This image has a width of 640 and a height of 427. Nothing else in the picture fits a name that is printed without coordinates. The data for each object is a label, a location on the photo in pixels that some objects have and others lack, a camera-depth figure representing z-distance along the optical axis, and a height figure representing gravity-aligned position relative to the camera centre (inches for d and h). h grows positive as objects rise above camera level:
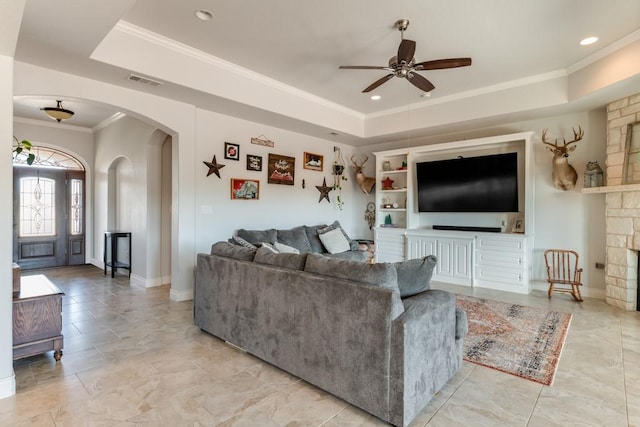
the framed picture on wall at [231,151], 196.2 +36.0
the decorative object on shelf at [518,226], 201.9 -8.9
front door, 265.1 -5.0
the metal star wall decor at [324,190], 257.9 +16.9
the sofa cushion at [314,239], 223.9 -18.8
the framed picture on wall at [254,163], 208.1 +30.8
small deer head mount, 274.1 +25.0
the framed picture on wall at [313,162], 245.8 +37.6
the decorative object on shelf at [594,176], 175.2 +18.9
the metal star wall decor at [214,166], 188.2 +25.7
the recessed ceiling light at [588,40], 138.8 +72.3
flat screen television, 203.9 +18.2
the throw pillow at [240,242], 161.4 -15.3
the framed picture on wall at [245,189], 200.7 +14.0
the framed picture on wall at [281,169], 220.8 +28.8
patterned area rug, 104.0 -47.6
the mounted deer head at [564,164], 184.1 +26.4
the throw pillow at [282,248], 174.6 -19.4
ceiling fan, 118.2 +54.9
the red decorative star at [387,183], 262.4 +22.4
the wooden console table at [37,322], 101.5 -34.9
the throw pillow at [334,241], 224.4 -20.6
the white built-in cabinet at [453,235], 195.3 -15.6
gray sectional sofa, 74.4 -29.7
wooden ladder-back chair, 180.5 -33.9
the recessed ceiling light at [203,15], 119.2 +71.7
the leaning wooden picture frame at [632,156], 158.1 +26.8
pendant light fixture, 194.5 +58.7
